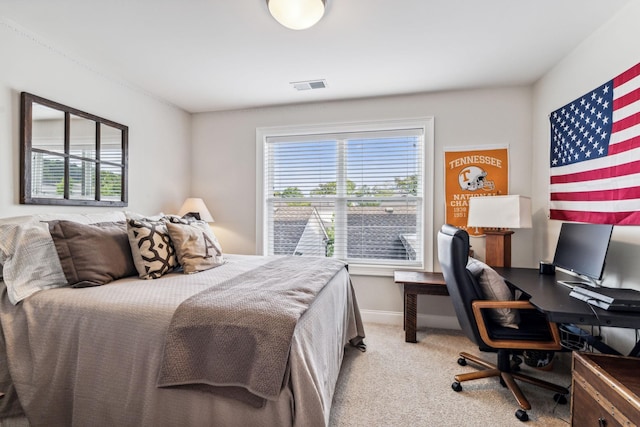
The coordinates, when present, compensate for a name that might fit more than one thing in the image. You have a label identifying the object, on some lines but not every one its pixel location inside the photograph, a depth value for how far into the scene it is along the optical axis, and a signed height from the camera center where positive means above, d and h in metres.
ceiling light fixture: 1.68 +1.17
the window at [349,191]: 3.30 +0.27
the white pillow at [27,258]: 1.61 -0.26
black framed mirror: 2.11 +0.45
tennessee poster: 3.02 +0.40
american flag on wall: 1.82 +0.45
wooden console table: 2.71 -0.70
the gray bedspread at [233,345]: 1.21 -0.56
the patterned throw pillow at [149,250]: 1.94 -0.25
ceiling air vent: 2.92 +1.30
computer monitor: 1.81 -0.20
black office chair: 1.80 -0.70
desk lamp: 2.47 -0.02
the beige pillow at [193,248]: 2.12 -0.25
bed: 1.24 -0.68
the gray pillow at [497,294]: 1.91 -0.49
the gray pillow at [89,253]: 1.73 -0.25
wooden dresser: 1.11 -0.71
